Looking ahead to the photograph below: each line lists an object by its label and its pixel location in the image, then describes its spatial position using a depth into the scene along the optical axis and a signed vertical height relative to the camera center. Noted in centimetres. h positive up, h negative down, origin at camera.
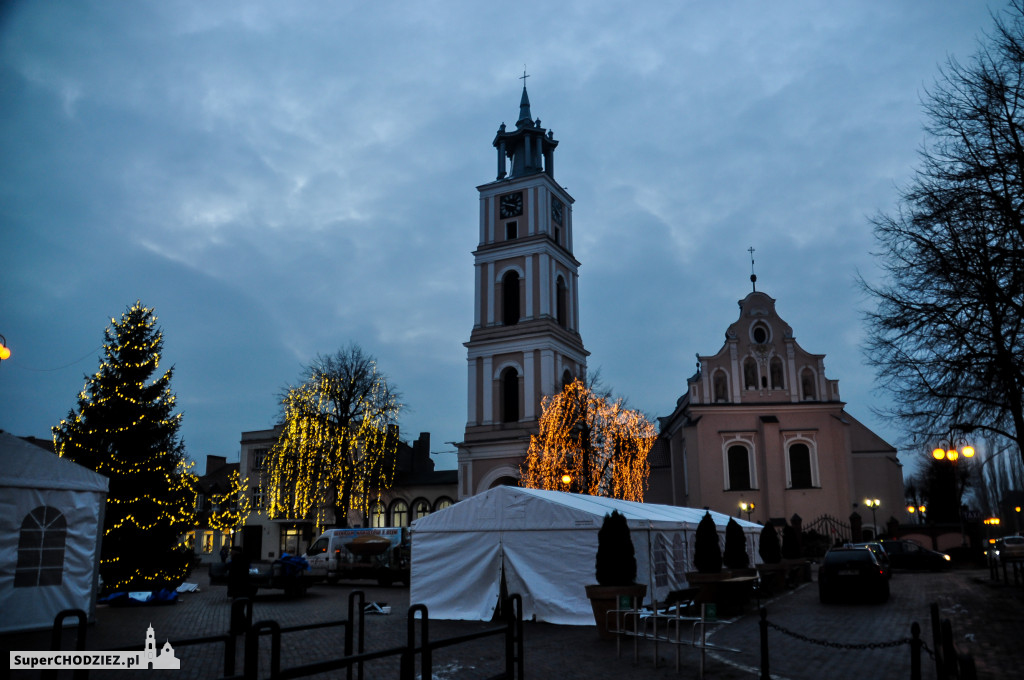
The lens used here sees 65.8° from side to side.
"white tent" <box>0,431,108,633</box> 1534 -43
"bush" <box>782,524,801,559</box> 3138 -152
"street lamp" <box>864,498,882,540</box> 4596 +9
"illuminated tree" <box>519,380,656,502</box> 4222 +324
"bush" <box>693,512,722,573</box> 1953 -104
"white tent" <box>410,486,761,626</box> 1691 -97
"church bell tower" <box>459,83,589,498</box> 4803 +1235
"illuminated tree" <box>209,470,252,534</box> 5238 +37
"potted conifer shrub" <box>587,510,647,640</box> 1452 -118
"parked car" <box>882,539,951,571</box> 3266 -208
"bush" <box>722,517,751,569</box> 2197 -118
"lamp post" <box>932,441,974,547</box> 2014 +143
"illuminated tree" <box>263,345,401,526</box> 4397 +390
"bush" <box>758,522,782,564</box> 2683 -132
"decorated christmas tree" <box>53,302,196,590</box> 2330 +173
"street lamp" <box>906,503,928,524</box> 6409 -33
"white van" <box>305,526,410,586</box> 3052 -178
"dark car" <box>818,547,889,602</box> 1994 -177
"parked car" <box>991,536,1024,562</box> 3841 -202
